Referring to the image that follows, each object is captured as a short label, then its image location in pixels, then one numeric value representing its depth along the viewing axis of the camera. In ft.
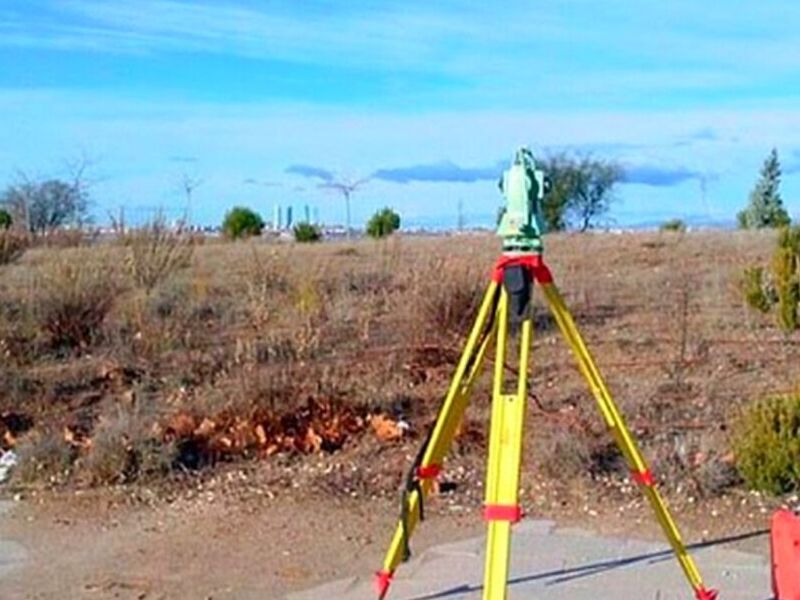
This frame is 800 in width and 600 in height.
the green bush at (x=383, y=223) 144.46
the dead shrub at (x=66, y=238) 58.54
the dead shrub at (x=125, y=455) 29.50
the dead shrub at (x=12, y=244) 62.95
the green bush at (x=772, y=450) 27.32
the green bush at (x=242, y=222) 157.89
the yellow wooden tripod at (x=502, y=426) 16.51
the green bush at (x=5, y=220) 70.15
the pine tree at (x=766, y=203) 158.61
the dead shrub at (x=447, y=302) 44.29
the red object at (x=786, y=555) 18.76
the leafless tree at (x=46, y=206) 69.56
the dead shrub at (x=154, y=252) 52.80
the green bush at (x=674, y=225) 146.90
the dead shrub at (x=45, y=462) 29.78
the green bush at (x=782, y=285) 44.73
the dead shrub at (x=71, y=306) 46.70
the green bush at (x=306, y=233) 134.88
